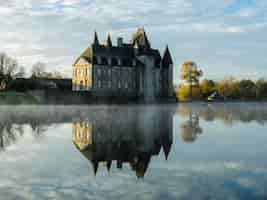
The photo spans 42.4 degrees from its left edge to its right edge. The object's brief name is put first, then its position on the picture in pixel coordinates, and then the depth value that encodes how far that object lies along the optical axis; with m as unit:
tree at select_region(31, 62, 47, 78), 108.18
